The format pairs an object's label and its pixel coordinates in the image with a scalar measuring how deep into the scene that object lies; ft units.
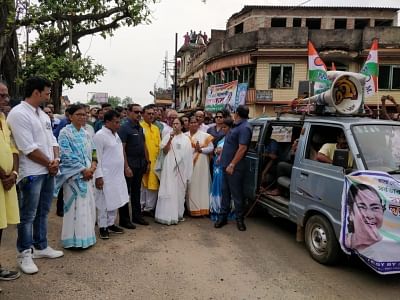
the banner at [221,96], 42.83
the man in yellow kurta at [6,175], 10.43
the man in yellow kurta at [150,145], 19.14
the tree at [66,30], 28.04
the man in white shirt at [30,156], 11.64
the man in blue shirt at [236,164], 17.48
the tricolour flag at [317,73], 16.61
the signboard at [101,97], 74.79
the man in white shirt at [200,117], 21.21
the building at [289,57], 68.64
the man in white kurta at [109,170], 15.67
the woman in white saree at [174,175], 18.39
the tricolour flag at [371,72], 19.23
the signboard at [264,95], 70.49
